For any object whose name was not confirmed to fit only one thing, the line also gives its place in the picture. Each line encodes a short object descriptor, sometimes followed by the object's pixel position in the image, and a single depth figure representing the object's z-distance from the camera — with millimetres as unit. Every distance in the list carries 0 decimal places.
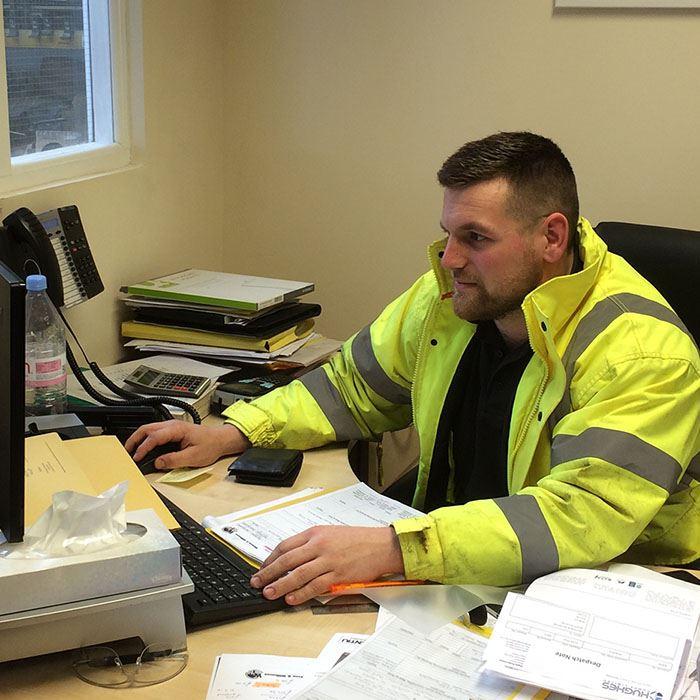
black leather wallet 1735
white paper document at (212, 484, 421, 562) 1508
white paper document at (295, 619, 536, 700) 1152
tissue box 1111
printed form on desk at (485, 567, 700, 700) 1141
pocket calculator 2074
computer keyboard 1306
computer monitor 1012
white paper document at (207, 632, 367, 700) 1161
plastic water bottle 1901
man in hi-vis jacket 1407
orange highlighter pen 1366
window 2131
